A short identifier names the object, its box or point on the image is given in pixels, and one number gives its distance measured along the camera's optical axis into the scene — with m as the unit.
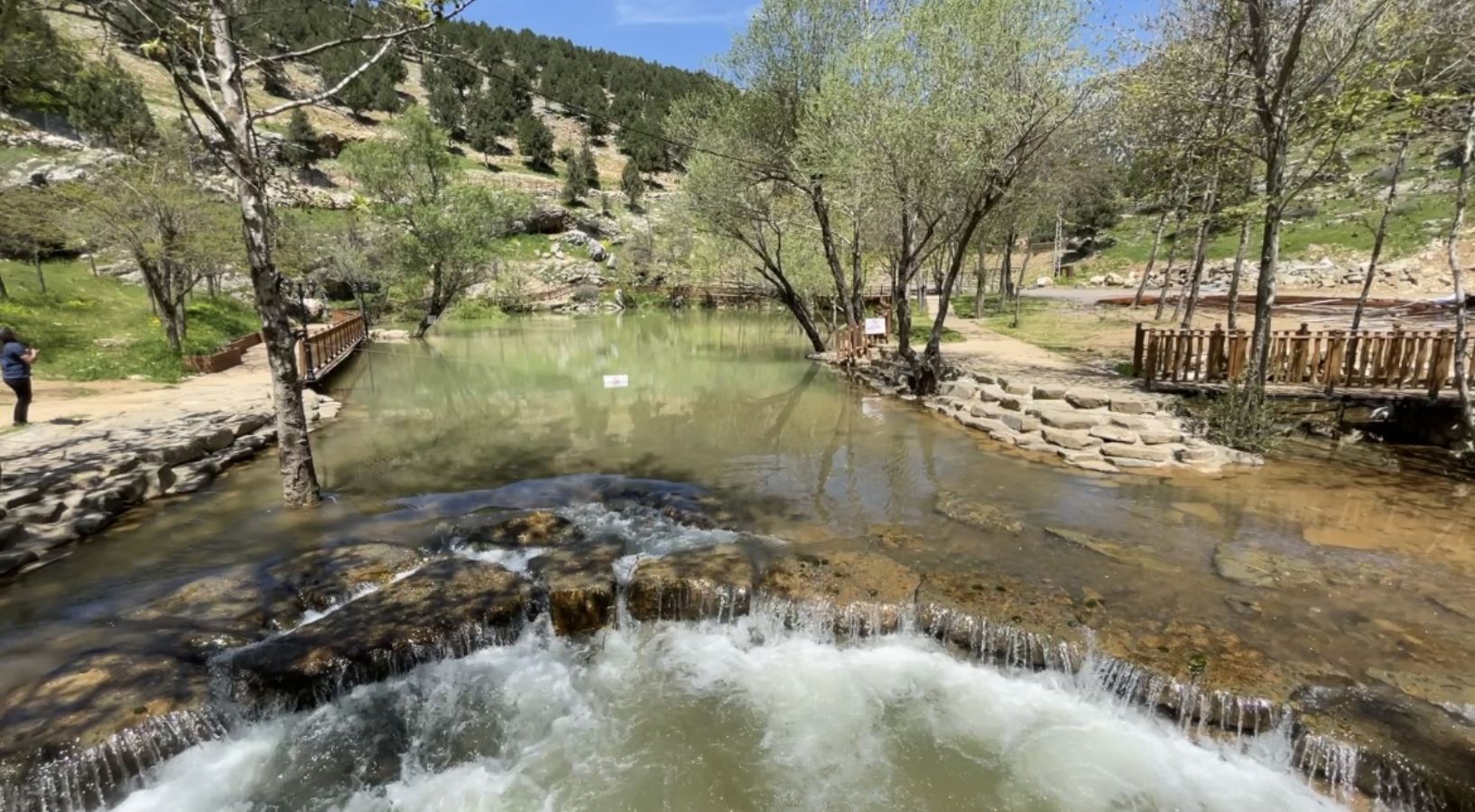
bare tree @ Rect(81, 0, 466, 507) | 7.12
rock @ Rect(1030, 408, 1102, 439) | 12.58
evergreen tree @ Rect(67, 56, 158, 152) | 29.91
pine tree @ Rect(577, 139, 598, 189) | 80.31
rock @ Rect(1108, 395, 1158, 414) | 12.74
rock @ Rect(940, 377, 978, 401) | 16.03
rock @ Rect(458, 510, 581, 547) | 8.58
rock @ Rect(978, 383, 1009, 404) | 15.07
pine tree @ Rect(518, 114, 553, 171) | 83.25
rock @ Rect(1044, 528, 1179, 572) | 7.62
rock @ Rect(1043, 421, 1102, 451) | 12.12
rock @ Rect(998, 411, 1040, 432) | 13.26
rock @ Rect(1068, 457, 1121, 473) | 11.31
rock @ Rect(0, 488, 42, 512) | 8.16
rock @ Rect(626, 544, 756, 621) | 7.20
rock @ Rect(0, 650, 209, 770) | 4.71
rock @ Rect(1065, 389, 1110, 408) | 13.12
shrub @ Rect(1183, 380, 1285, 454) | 11.55
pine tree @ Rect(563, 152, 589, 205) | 73.81
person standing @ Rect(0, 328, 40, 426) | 11.16
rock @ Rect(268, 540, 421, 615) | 6.98
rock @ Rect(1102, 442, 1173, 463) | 11.40
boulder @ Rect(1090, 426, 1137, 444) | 11.88
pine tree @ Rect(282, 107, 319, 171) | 58.72
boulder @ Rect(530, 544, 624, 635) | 7.05
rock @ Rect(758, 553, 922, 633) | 6.84
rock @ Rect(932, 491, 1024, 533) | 8.88
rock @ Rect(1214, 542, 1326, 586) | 7.11
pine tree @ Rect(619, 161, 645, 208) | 81.81
